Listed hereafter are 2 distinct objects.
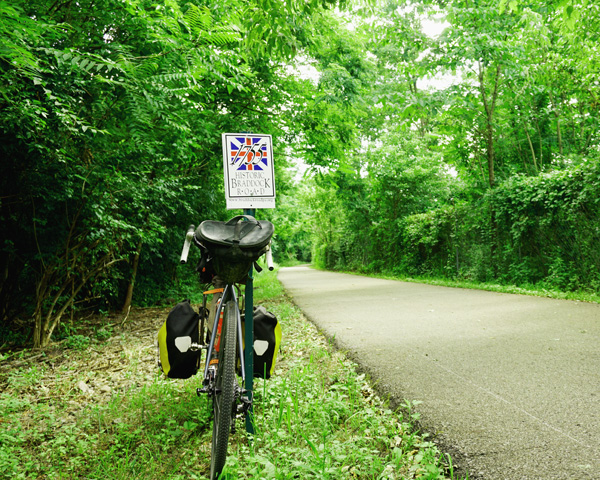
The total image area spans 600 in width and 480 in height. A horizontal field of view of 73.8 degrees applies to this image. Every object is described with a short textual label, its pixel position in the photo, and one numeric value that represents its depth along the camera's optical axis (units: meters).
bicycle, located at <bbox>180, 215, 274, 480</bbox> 2.42
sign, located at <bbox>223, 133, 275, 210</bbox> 3.04
